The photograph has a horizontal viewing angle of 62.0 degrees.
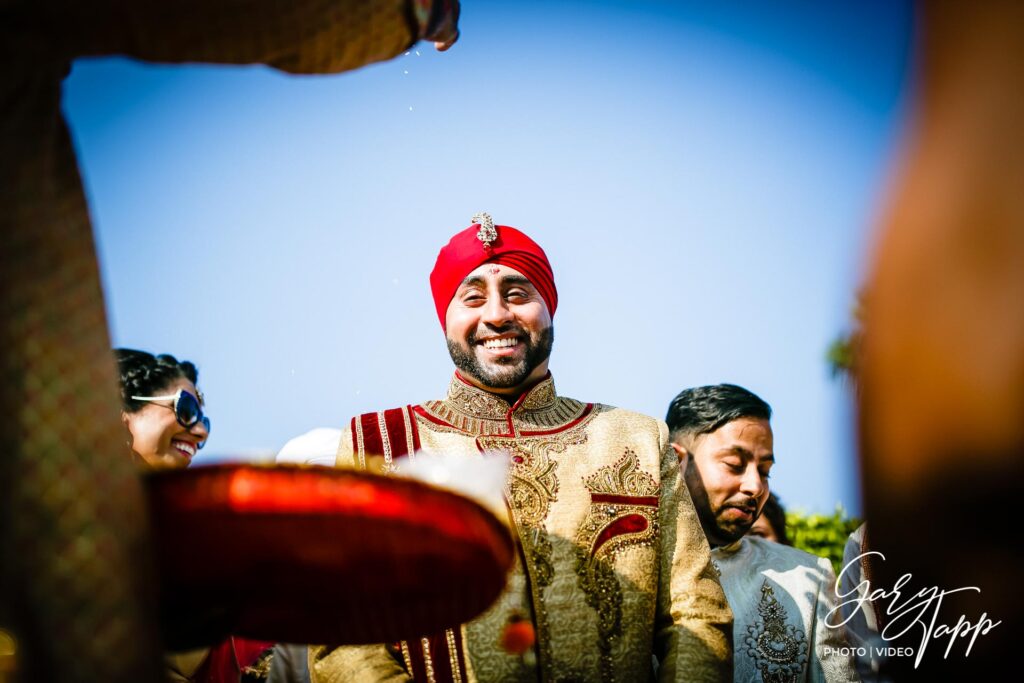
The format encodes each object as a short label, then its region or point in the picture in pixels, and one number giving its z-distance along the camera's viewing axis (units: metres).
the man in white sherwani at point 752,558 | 3.75
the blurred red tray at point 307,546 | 1.49
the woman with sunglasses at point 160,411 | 3.73
